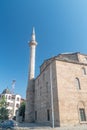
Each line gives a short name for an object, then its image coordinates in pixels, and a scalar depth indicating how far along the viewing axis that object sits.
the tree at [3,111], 22.86
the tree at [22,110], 28.27
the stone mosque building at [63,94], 13.16
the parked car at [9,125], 12.01
